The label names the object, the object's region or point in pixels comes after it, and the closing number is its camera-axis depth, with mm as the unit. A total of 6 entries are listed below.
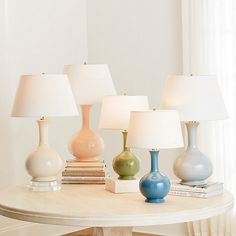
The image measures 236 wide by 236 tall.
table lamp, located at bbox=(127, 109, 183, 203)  3425
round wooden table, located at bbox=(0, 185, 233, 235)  3252
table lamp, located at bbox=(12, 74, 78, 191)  3870
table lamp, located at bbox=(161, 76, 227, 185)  3760
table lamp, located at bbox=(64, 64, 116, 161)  4343
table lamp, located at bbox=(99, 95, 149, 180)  3929
